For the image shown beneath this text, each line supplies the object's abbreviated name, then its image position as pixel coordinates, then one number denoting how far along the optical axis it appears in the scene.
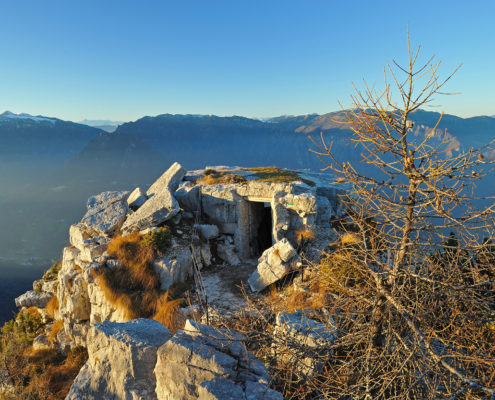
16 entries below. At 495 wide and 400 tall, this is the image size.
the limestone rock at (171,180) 15.91
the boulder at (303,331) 3.84
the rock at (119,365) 5.24
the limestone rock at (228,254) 12.84
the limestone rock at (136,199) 14.91
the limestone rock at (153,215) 12.17
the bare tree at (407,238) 3.20
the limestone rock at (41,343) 11.74
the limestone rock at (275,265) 10.02
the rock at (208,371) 4.31
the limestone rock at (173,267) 10.62
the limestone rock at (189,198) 14.40
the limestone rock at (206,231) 12.91
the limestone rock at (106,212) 12.95
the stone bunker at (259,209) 11.95
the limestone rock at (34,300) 14.94
